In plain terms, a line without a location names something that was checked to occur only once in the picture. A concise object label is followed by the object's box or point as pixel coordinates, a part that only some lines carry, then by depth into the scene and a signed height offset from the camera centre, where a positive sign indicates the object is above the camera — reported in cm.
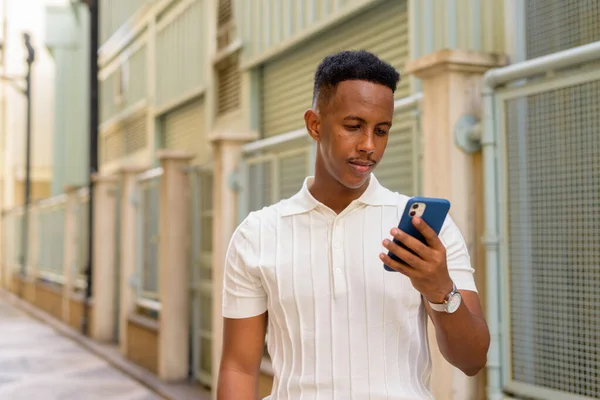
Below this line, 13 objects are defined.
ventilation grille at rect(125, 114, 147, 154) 1464 +200
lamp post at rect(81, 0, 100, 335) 1441 +263
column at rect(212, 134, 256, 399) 771 +39
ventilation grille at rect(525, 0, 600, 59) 433 +118
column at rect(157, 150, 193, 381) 940 -28
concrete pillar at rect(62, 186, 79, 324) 1648 -4
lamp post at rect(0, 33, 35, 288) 2406 +325
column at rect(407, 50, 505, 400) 421 +44
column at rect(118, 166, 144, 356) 1145 +7
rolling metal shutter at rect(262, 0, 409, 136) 679 +175
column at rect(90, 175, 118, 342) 1362 -16
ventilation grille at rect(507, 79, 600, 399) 364 +4
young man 194 -8
